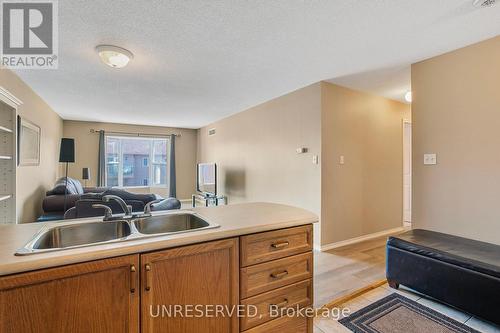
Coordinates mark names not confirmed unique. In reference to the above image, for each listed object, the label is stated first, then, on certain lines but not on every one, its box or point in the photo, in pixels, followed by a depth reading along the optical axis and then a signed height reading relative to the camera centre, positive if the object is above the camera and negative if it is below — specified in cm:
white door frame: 444 -20
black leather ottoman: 171 -84
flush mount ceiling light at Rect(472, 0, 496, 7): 170 +119
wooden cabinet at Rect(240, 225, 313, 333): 133 -66
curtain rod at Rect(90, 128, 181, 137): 641 +97
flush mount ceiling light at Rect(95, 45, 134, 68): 228 +111
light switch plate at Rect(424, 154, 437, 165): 265 +9
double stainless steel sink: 120 -36
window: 673 +18
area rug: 175 -120
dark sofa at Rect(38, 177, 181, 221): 293 -51
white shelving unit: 222 +7
